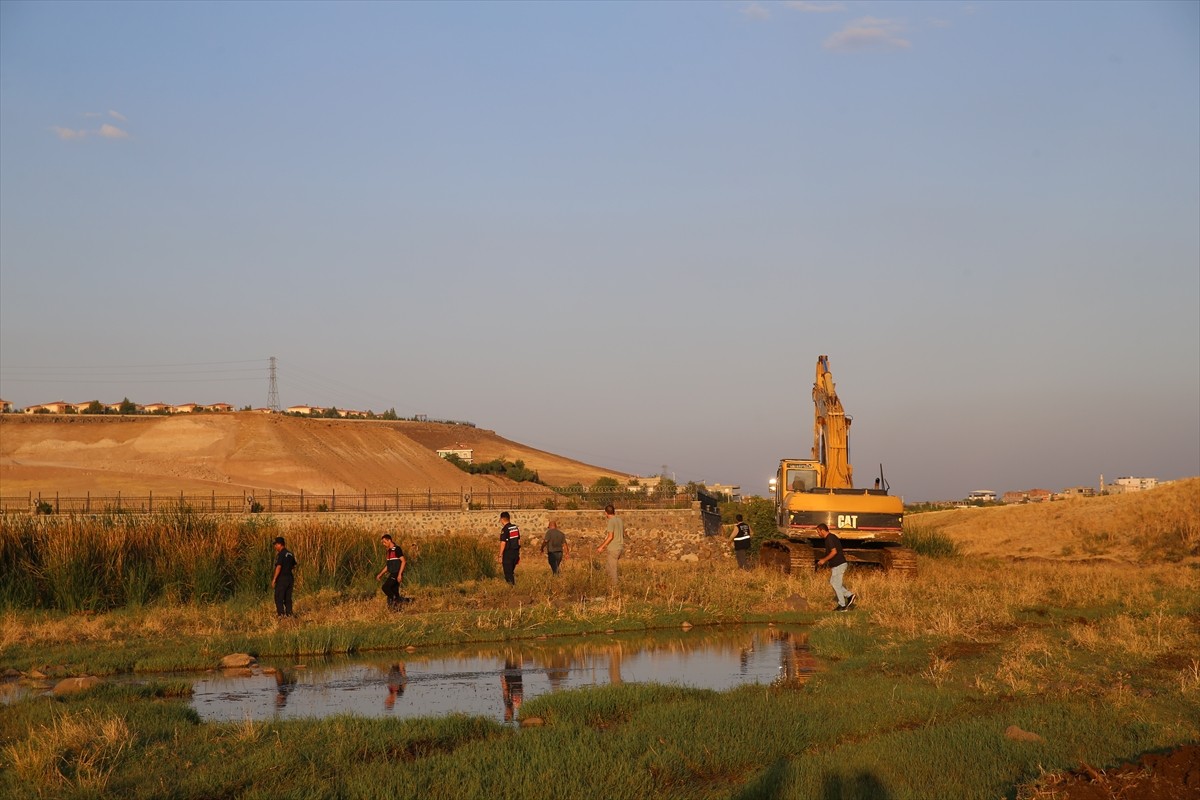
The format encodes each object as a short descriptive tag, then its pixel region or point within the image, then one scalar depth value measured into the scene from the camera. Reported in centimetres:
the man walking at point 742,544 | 3103
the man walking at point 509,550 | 2439
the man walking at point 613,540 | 2238
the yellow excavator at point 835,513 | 2694
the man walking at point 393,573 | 2056
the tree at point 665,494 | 5834
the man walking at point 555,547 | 2564
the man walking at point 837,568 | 2073
